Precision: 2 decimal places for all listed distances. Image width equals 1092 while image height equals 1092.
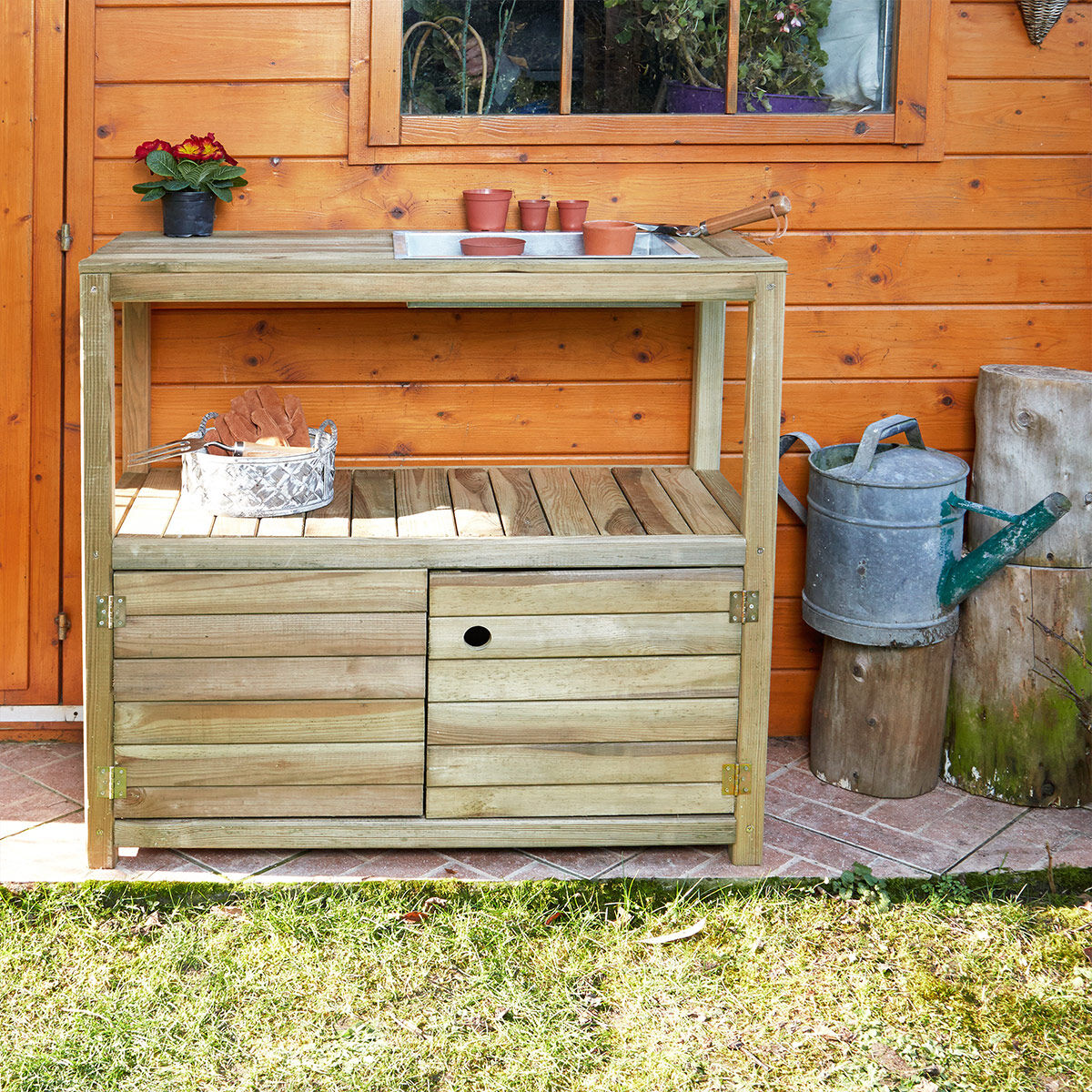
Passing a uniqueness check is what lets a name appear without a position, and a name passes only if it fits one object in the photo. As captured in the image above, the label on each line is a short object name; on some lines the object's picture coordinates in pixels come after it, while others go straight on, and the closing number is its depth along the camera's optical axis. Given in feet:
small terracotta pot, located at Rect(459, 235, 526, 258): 9.66
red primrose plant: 9.82
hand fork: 9.46
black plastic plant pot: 9.84
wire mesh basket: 9.31
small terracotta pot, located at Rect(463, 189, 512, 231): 10.11
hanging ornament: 10.25
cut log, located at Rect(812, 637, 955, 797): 10.68
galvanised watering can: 10.30
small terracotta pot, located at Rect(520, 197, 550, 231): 10.25
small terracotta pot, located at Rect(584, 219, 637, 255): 9.30
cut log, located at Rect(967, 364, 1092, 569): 10.40
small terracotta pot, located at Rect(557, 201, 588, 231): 10.24
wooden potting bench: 8.89
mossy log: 10.59
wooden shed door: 10.14
